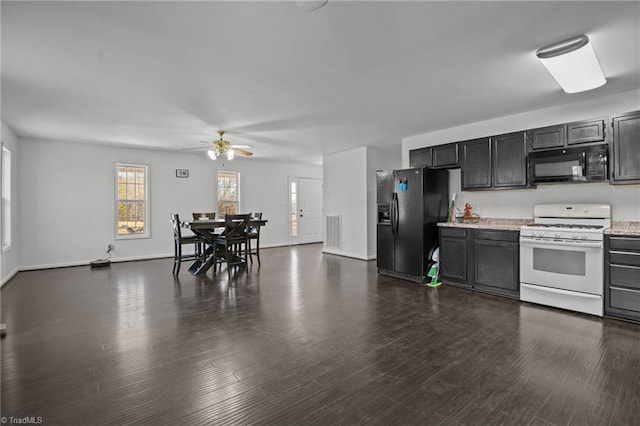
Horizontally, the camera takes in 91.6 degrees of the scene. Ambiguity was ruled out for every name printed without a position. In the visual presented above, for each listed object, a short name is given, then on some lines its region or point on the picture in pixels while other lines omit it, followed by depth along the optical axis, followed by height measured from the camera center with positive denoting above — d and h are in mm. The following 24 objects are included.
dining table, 5261 -361
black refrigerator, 4719 -88
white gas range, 3248 -500
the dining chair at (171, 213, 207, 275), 5377 -455
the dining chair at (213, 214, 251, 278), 5418 -433
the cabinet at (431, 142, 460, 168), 4694 +891
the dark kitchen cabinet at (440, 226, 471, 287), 4367 -611
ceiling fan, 5109 +1106
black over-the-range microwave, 3414 +554
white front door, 9508 +135
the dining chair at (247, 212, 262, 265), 6116 -332
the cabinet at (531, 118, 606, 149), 3430 +911
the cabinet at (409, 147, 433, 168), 5048 +932
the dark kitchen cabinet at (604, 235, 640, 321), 3041 -651
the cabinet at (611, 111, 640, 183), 3180 +658
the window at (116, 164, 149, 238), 6777 +333
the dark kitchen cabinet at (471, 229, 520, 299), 3857 -635
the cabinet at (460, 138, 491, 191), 4340 +702
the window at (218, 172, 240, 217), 8148 +599
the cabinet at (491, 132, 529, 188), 4004 +698
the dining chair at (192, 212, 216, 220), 6707 -5
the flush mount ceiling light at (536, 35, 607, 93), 2469 +1284
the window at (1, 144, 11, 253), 4957 +292
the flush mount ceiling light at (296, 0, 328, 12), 1780 +1216
